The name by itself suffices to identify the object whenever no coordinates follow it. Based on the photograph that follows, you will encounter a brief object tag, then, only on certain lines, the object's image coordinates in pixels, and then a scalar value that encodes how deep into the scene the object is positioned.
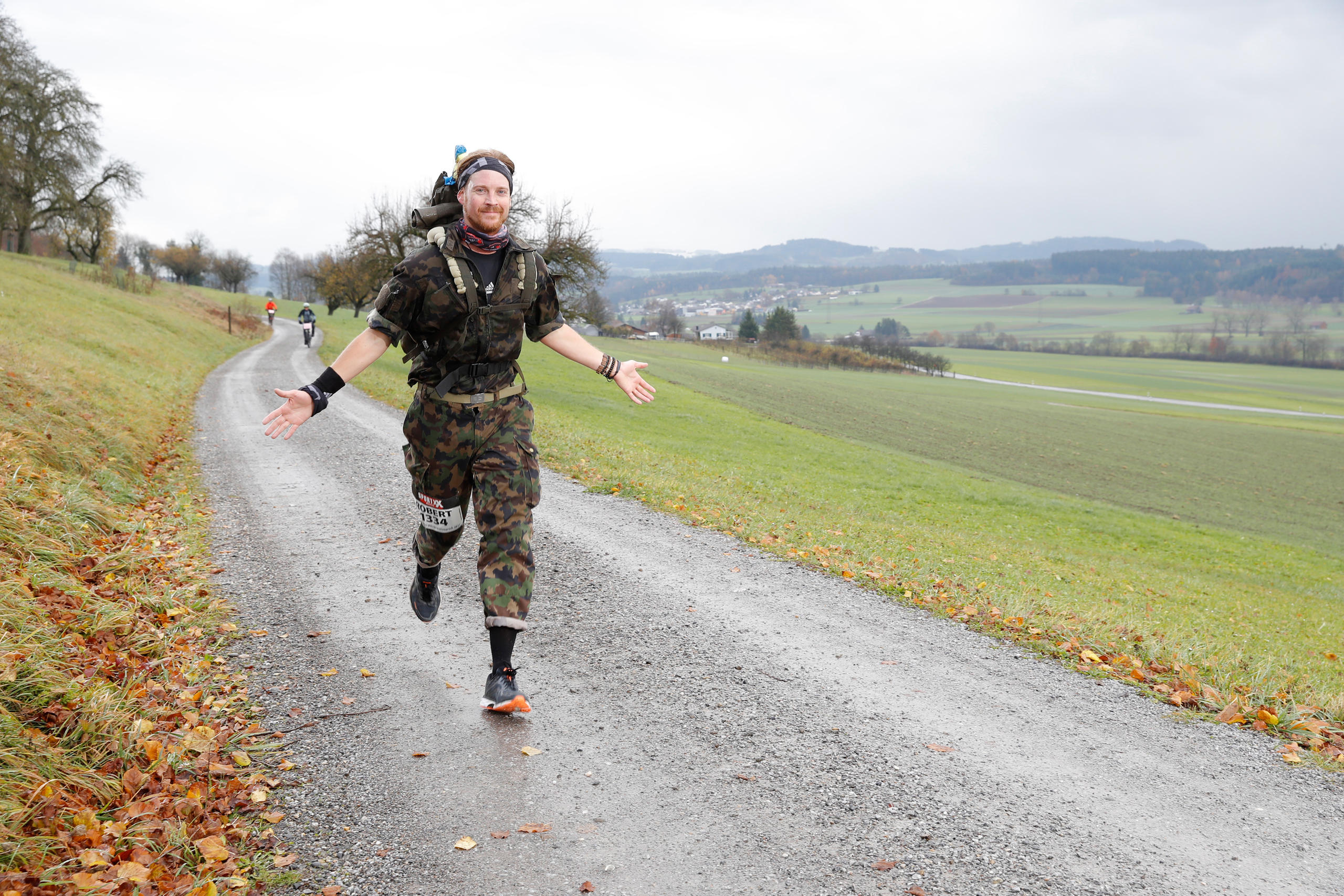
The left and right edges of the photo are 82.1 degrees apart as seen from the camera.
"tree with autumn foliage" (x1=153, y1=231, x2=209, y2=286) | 109.00
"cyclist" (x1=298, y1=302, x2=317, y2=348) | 40.44
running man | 3.95
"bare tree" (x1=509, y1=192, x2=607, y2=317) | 29.22
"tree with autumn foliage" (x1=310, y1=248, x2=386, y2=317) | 32.03
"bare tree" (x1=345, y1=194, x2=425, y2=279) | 31.62
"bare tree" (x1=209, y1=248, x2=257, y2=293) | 115.06
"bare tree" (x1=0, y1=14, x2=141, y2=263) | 45.97
